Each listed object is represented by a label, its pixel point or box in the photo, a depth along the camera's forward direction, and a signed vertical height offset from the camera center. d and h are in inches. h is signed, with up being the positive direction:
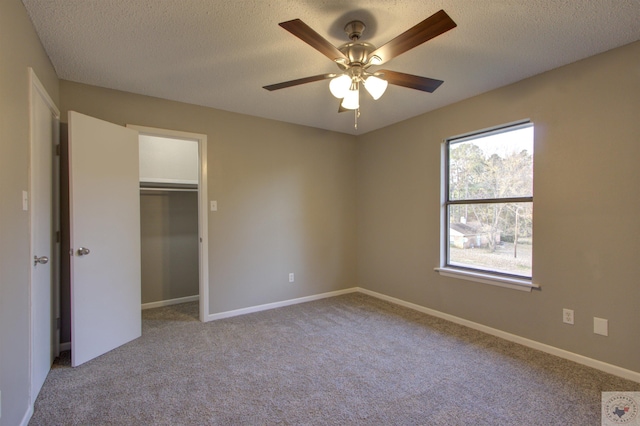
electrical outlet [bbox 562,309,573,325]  100.1 -35.1
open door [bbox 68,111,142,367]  99.3 -9.7
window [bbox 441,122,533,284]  114.9 +2.4
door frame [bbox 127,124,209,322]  137.6 -7.9
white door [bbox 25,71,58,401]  80.2 -7.1
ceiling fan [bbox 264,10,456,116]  68.1 +36.5
